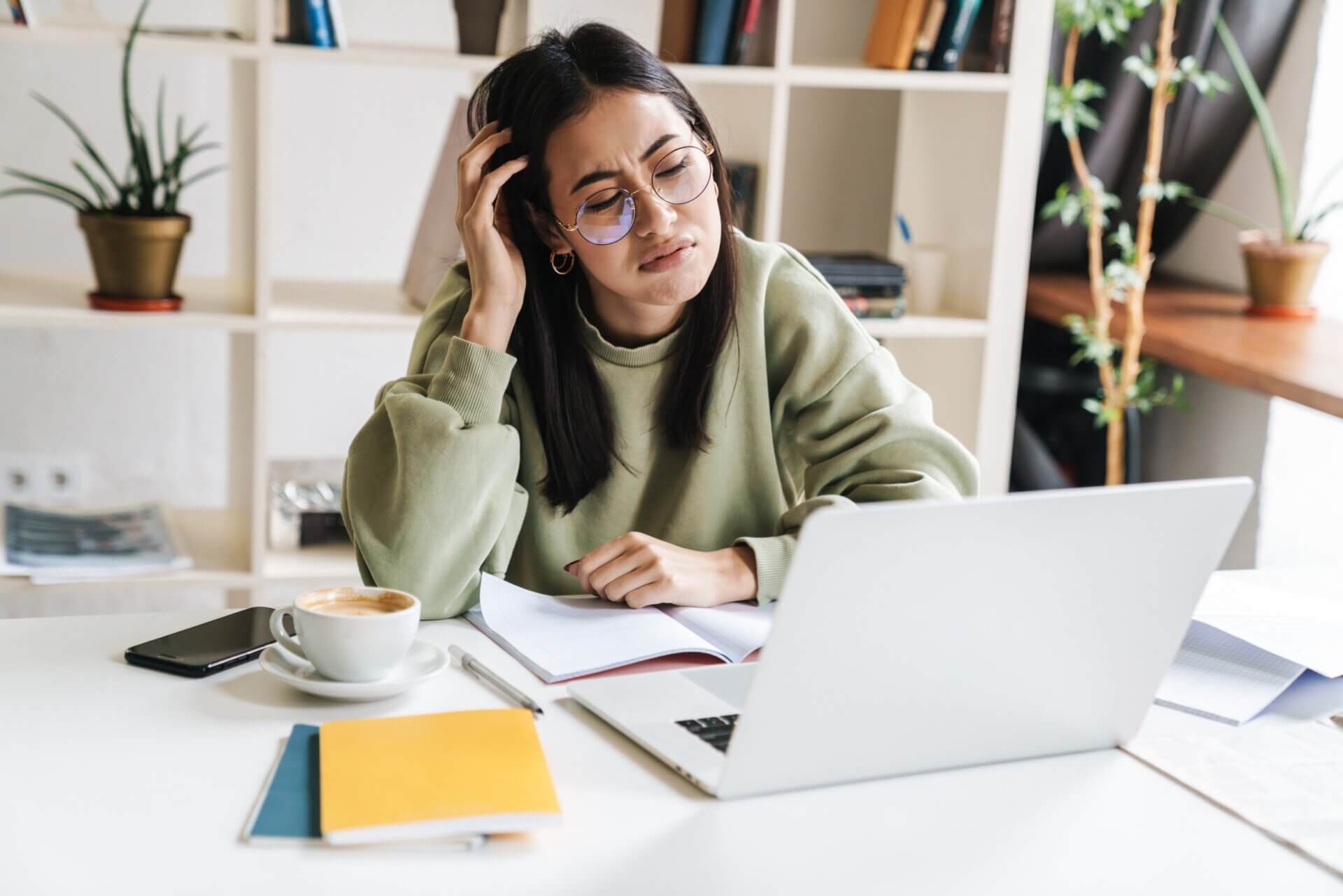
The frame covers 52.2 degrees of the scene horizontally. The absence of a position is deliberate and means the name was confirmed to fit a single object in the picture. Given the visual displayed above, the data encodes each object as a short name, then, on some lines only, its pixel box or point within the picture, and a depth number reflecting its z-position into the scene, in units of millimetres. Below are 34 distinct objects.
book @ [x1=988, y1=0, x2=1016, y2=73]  2426
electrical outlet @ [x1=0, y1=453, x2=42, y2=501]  2744
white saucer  951
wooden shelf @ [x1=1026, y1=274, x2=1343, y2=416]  2180
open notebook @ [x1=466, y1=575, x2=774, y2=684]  1064
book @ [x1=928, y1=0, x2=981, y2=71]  2406
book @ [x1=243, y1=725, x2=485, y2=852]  758
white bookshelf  2207
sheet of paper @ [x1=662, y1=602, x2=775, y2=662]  1128
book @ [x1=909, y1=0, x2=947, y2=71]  2404
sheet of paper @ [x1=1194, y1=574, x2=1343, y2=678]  1114
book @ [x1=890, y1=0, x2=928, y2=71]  2391
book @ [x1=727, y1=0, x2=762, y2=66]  2301
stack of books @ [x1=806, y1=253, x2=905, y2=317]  2459
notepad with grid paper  1027
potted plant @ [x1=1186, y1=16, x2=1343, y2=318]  2623
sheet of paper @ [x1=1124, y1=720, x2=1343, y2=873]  827
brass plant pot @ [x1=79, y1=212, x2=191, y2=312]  2160
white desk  730
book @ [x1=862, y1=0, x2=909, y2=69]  2412
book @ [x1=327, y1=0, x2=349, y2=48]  2184
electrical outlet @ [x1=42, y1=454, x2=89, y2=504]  2770
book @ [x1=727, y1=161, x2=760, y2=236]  2398
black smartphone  1010
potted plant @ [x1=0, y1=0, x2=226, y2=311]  2156
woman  1299
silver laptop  767
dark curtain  2795
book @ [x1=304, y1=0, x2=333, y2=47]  2170
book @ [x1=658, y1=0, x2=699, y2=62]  2303
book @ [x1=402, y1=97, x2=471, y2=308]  2326
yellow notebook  760
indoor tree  2686
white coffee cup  945
